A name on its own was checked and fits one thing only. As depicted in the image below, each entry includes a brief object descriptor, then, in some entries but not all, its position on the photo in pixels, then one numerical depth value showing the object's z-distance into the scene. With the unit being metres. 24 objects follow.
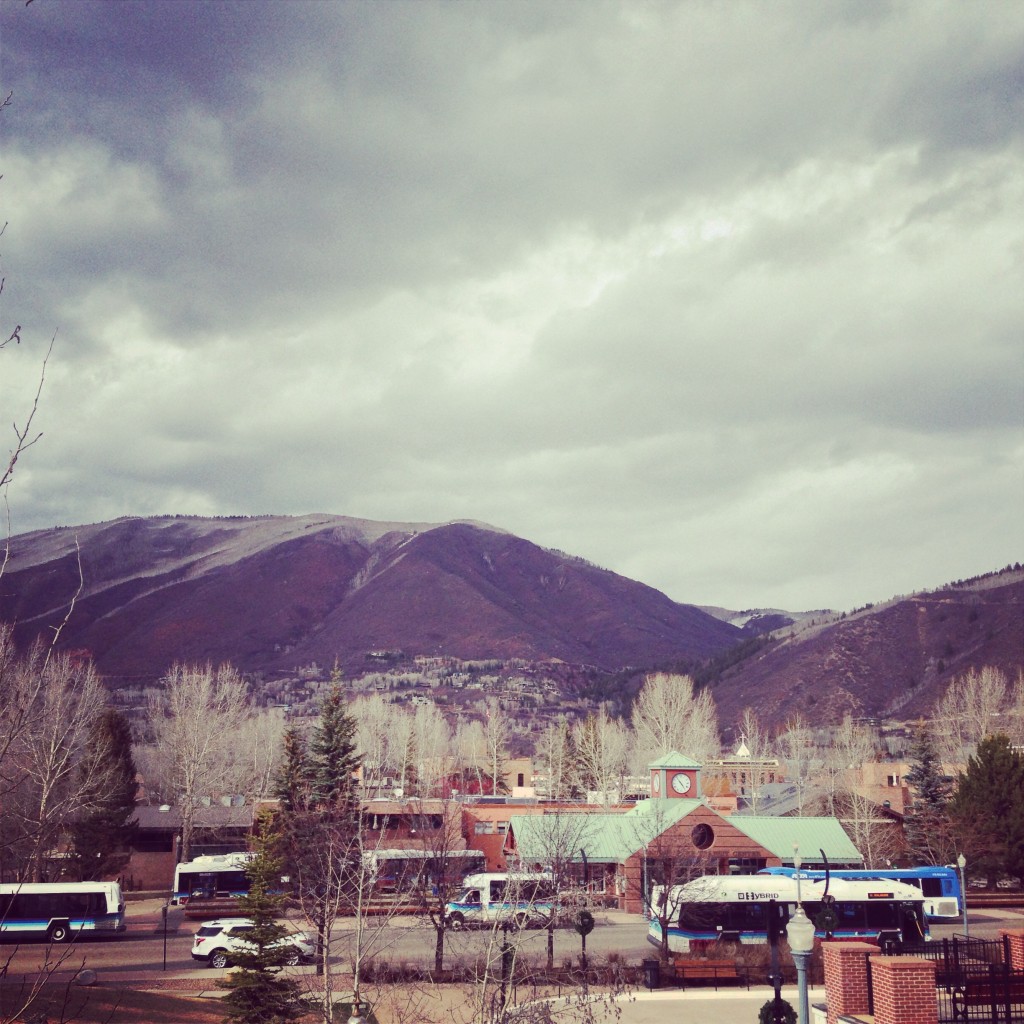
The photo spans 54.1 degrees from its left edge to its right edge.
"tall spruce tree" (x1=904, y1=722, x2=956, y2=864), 59.50
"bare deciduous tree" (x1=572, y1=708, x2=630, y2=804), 93.38
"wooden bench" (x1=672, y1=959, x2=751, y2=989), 33.25
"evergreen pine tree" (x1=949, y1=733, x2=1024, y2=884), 57.75
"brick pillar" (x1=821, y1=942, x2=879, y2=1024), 19.00
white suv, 36.06
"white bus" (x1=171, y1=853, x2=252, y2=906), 52.59
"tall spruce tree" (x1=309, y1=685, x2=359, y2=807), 55.09
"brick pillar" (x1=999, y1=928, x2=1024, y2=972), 19.09
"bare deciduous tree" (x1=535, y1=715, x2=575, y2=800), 95.44
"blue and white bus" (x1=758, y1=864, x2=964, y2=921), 47.62
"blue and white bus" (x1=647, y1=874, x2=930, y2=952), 37.97
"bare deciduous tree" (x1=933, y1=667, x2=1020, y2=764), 99.62
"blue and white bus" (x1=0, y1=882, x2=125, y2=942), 41.81
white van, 43.72
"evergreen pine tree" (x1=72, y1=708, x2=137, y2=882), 57.72
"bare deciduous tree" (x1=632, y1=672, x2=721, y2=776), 101.88
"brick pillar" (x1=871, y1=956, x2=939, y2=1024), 16.47
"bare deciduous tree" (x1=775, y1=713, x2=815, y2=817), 81.94
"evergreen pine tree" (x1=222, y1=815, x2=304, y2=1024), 23.44
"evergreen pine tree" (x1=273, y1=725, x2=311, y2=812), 55.34
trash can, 32.44
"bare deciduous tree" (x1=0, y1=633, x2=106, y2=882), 48.72
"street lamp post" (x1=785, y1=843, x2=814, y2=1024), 16.75
